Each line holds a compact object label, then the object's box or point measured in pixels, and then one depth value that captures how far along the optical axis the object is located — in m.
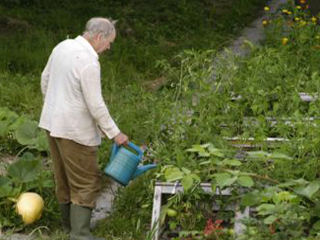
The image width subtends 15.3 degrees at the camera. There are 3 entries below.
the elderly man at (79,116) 8.08
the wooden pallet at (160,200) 7.81
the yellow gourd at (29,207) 8.74
